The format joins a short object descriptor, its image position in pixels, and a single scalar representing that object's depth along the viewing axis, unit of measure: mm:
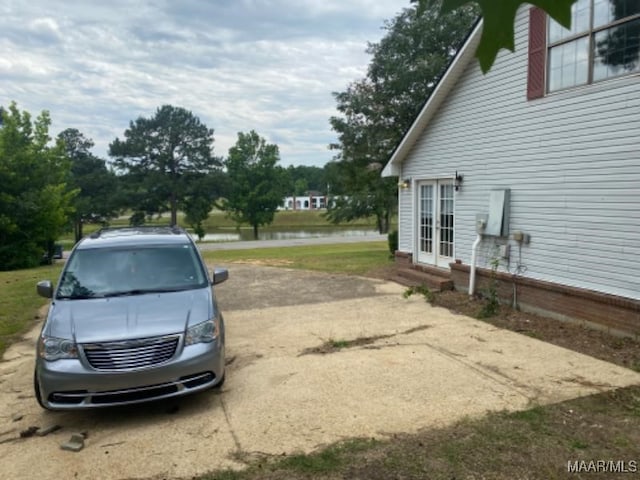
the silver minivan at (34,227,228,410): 4059
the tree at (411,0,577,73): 1251
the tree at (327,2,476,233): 19688
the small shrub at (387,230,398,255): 16109
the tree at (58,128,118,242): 47438
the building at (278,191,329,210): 108681
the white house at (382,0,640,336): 6457
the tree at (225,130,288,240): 57219
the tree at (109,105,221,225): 48781
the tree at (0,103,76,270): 22703
